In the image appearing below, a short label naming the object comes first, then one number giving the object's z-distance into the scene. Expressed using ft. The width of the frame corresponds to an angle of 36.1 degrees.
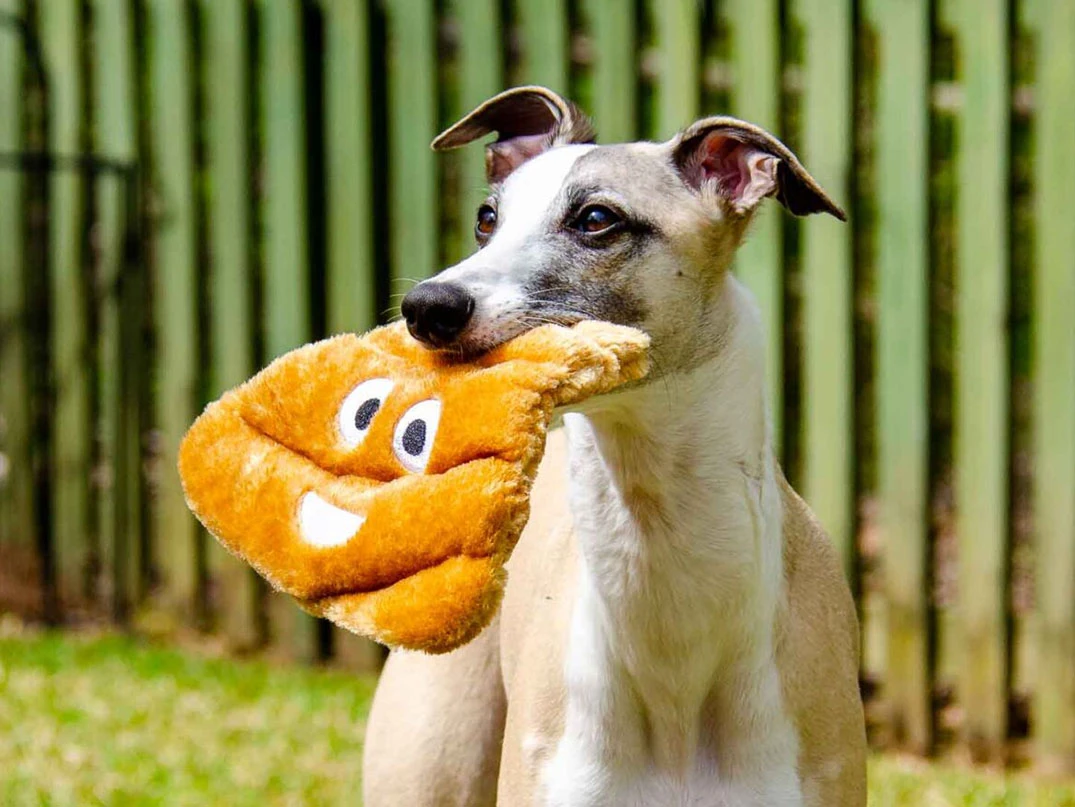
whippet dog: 9.71
